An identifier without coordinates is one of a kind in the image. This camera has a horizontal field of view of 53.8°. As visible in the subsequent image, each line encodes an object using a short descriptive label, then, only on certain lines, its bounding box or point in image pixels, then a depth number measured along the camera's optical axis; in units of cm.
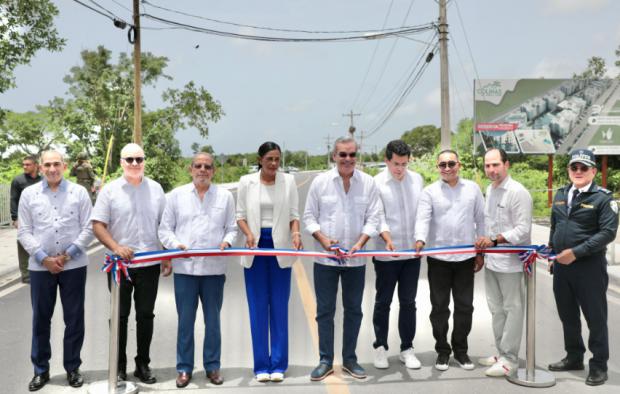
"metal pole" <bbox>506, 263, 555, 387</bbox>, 498
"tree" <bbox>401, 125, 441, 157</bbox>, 12400
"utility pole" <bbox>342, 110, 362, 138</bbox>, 8949
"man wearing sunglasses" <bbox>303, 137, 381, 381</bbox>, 519
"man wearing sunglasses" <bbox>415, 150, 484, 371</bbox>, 535
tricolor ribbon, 480
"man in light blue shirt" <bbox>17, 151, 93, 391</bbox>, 493
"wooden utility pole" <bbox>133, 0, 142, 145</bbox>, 2156
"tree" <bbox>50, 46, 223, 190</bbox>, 3244
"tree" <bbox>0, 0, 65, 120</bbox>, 1491
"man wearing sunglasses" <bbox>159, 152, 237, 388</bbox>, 496
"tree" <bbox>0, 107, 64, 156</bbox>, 5366
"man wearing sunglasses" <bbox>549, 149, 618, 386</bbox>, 496
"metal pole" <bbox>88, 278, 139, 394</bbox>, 476
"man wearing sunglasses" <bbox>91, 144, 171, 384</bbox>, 492
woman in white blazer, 509
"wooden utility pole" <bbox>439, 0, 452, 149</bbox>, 2070
